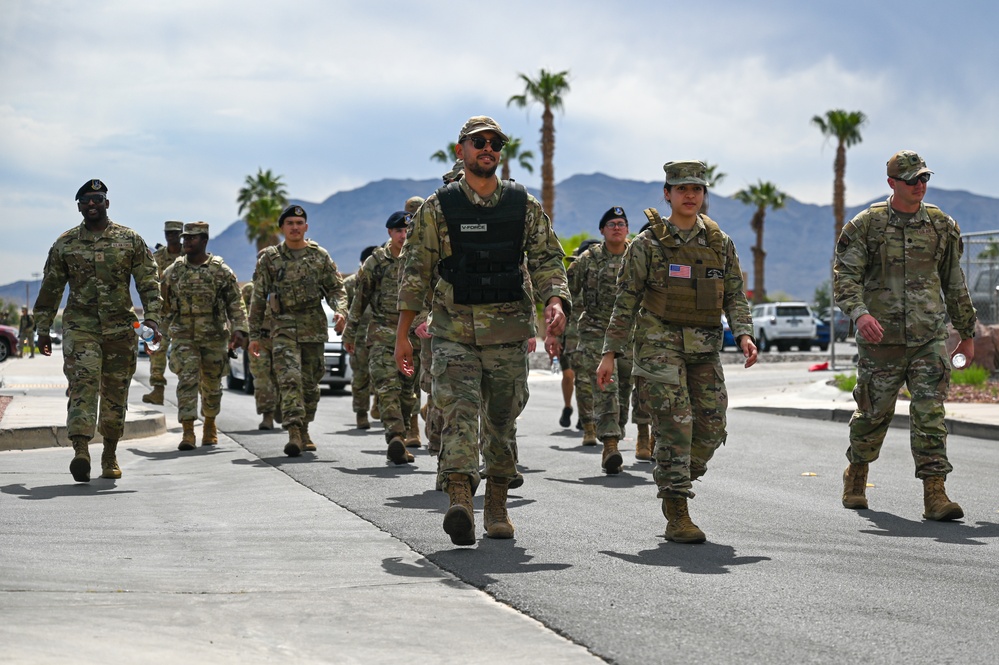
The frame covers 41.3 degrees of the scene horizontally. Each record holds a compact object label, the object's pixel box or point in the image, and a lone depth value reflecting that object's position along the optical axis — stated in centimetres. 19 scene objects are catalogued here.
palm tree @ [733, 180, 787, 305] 8412
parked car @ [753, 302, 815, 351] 4719
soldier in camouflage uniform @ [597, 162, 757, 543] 716
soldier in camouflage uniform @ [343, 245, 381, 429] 1361
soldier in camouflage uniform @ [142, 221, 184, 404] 1700
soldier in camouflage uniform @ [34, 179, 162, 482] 1021
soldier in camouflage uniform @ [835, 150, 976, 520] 809
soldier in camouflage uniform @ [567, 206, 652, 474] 1188
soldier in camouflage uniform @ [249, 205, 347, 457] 1225
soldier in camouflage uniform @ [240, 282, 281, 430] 1272
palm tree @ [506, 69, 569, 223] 5603
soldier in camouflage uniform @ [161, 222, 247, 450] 1351
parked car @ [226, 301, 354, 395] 2353
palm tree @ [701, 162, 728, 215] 8251
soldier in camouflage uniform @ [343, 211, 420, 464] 1166
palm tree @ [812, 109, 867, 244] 7062
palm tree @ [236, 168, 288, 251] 7725
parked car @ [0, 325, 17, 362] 4238
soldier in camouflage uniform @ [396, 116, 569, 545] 697
